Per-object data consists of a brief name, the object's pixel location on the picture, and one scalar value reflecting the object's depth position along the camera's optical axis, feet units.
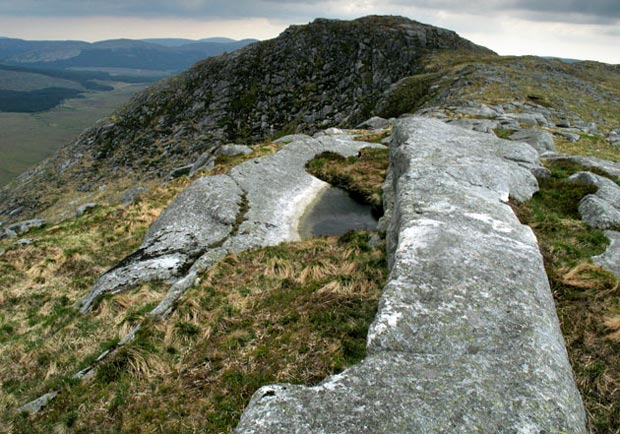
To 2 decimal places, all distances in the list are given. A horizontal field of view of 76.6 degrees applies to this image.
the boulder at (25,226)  143.33
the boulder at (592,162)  85.53
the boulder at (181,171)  177.12
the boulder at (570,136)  132.38
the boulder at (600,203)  59.98
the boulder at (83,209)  131.46
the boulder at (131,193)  154.18
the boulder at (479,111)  163.43
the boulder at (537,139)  106.63
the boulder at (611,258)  49.11
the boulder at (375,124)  183.79
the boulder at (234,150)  139.85
